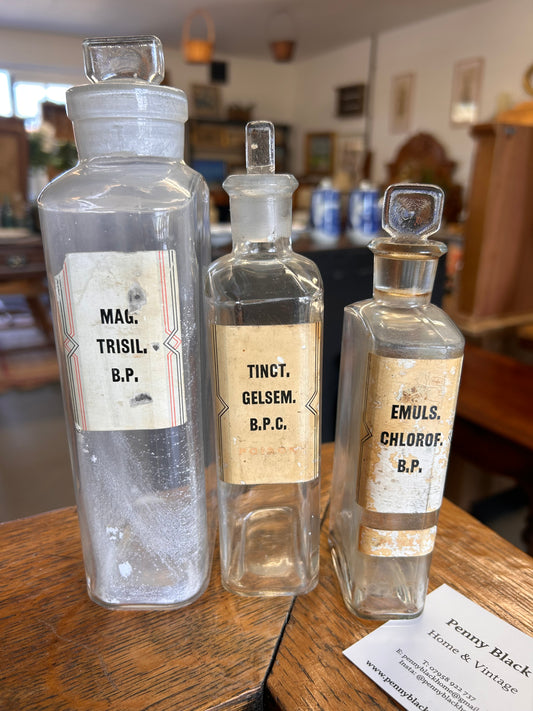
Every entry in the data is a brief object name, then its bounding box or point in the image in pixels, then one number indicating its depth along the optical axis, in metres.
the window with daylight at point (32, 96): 4.61
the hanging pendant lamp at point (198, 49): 2.94
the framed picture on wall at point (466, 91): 3.45
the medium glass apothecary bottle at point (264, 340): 0.32
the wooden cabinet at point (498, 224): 1.43
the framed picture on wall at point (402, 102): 4.02
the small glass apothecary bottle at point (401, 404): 0.31
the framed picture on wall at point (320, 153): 5.09
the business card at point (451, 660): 0.30
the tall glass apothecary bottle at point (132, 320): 0.30
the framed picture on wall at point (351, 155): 4.57
